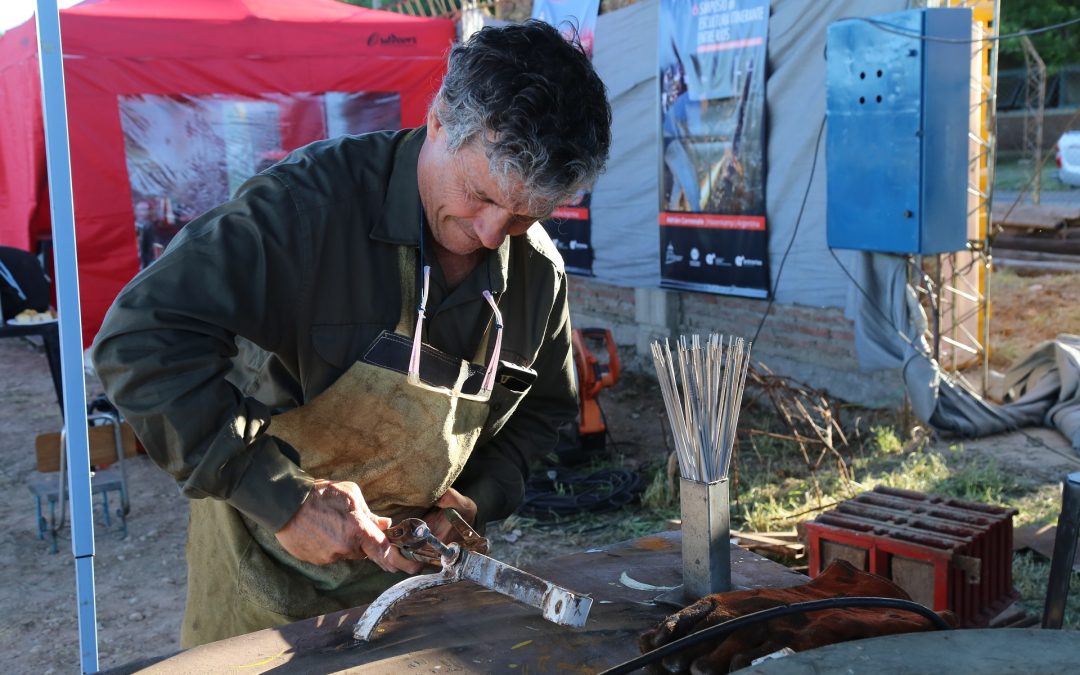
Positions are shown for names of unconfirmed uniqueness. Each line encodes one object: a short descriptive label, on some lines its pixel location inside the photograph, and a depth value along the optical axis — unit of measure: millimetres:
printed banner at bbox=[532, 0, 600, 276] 8203
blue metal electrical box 5355
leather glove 1411
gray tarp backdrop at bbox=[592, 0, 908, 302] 6234
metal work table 1565
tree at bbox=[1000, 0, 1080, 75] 21828
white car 16406
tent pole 2402
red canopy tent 6418
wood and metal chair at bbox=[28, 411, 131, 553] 5305
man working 1640
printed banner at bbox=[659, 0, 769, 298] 6676
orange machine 5840
